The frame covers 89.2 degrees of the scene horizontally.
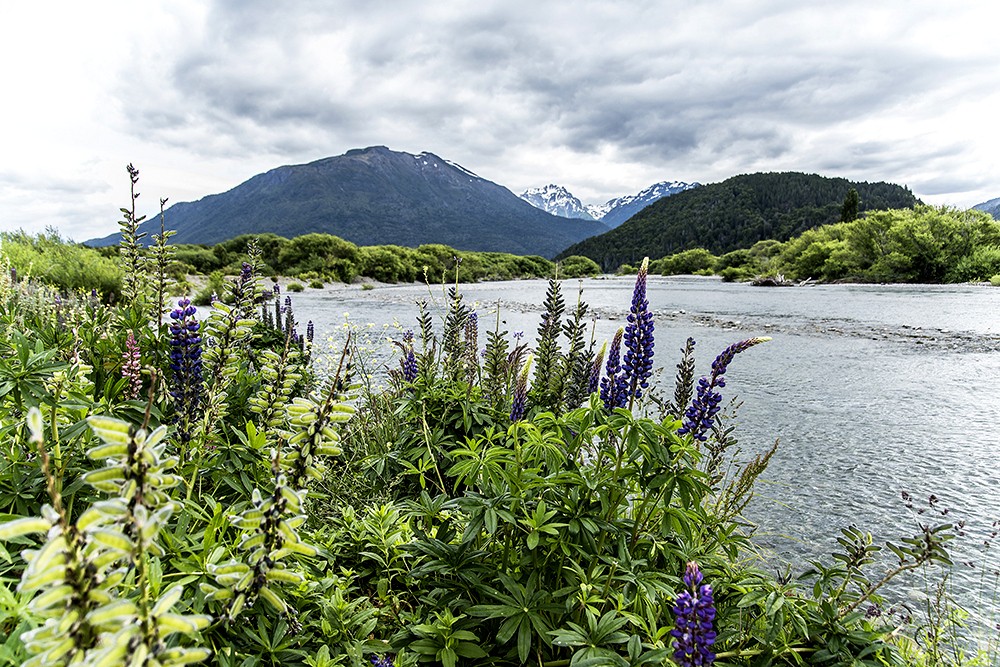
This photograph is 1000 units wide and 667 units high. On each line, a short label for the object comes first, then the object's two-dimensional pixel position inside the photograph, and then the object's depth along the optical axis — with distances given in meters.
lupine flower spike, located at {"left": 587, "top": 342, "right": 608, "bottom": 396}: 3.67
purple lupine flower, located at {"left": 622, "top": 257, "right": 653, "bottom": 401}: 3.14
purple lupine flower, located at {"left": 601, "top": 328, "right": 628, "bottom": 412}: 3.15
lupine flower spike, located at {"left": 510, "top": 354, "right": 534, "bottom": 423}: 3.30
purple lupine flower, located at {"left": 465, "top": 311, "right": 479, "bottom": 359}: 4.92
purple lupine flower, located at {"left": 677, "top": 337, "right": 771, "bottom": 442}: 2.85
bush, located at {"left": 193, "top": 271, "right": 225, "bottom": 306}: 21.92
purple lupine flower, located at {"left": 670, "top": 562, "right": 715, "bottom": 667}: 1.52
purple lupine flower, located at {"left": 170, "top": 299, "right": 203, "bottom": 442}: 2.18
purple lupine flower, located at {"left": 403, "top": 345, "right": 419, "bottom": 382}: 4.53
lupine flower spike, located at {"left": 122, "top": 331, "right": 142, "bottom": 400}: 2.31
